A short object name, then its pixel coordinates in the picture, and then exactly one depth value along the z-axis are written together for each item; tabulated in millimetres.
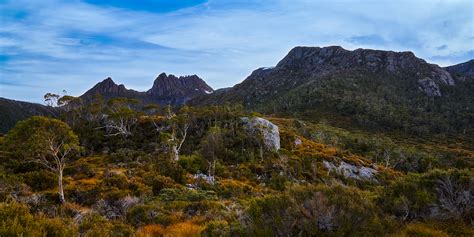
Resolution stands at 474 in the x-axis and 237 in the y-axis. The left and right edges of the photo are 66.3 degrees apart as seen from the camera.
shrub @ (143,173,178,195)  25016
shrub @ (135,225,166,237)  10738
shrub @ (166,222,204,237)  10383
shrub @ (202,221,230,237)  9110
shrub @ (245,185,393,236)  7969
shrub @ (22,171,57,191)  23906
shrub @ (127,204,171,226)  13234
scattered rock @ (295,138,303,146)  54953
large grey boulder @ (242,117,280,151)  47812
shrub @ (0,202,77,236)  7066
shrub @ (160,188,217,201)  18992
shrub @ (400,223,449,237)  8148
